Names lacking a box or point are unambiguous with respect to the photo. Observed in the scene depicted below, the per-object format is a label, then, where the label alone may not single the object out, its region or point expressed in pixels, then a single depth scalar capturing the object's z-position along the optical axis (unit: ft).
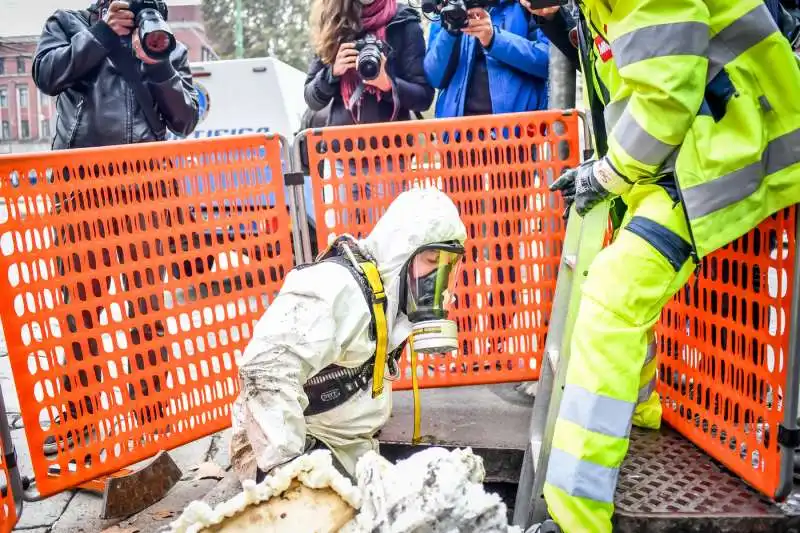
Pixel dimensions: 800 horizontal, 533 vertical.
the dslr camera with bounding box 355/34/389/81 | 13.03
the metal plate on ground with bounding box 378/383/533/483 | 10.29
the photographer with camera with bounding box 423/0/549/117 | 12.73
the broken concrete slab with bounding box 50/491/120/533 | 9.91
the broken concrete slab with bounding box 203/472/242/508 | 9.67
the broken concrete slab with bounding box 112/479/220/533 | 9.80
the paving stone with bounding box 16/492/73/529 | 10.22
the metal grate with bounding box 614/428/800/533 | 7.93
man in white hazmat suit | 7.54
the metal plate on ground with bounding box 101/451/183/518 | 9.96
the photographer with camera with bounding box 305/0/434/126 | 13.67
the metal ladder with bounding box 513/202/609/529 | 8.21
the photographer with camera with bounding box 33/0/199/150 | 11.88
